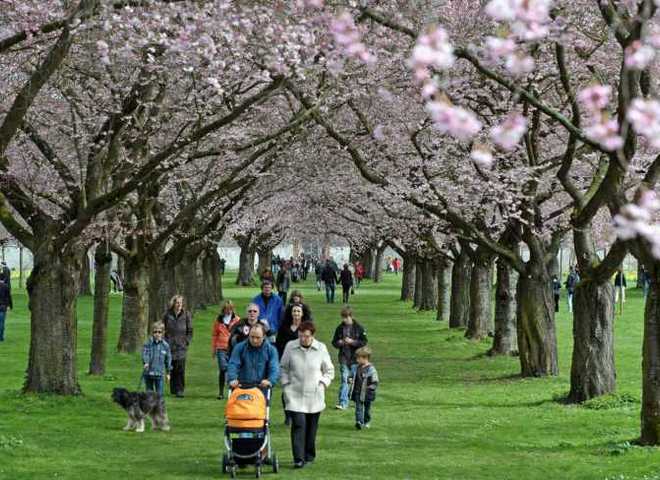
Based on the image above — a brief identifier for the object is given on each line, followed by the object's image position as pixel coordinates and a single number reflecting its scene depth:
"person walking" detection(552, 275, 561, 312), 49.99
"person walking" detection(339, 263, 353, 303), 60.97
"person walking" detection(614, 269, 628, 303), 50.50
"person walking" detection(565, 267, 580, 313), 53.31
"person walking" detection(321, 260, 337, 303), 61.50
